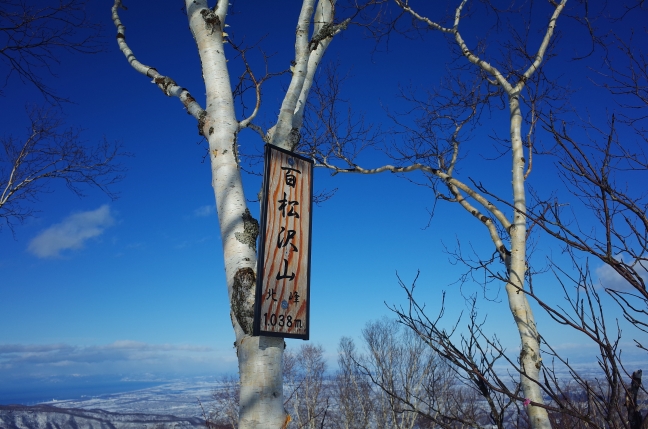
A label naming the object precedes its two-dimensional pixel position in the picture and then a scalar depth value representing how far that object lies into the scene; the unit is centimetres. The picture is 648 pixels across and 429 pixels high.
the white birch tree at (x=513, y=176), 296
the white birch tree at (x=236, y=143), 152
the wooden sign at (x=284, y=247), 167
